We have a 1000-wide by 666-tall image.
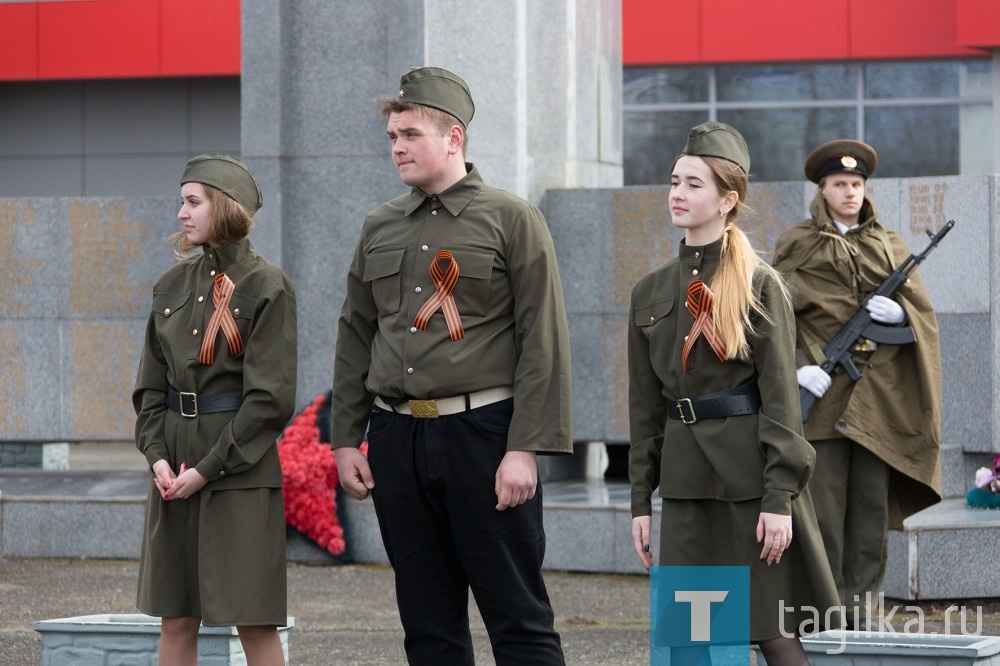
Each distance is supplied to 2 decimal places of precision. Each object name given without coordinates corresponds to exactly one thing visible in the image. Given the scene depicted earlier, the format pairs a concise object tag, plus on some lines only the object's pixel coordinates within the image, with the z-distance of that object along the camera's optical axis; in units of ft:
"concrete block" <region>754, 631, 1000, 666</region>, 31.48
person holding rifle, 42.73
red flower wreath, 58.29
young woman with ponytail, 28.89
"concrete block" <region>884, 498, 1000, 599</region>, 50.21
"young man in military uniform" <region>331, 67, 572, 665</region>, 28.91
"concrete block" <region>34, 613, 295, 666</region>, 35.68
